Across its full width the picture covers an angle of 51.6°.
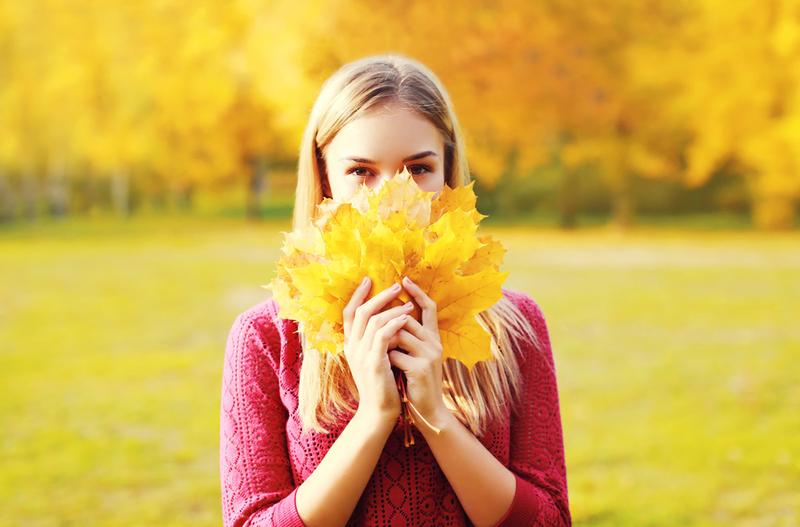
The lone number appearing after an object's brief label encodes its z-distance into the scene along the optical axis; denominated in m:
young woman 1.91
